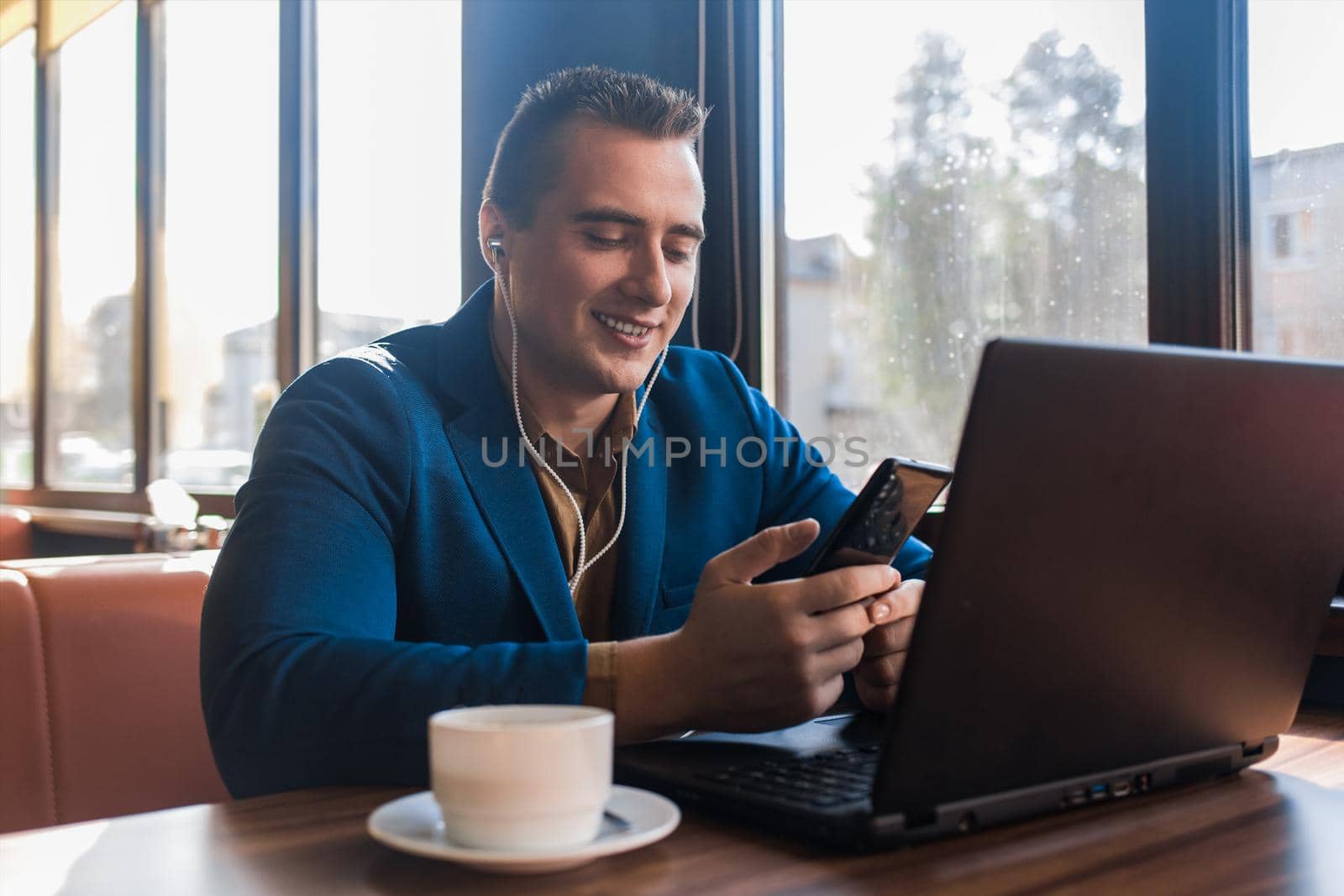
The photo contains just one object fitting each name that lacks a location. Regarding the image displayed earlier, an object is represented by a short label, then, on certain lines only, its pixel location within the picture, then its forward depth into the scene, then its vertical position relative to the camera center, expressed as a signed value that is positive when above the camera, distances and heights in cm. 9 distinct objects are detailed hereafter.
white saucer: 62 -20
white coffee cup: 61 -16
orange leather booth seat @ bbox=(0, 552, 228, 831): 141 -27
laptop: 64 -8
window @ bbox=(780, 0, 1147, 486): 180 +43
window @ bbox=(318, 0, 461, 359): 318 +82
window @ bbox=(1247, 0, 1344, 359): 157 +36
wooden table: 65 -22
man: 92 -6
